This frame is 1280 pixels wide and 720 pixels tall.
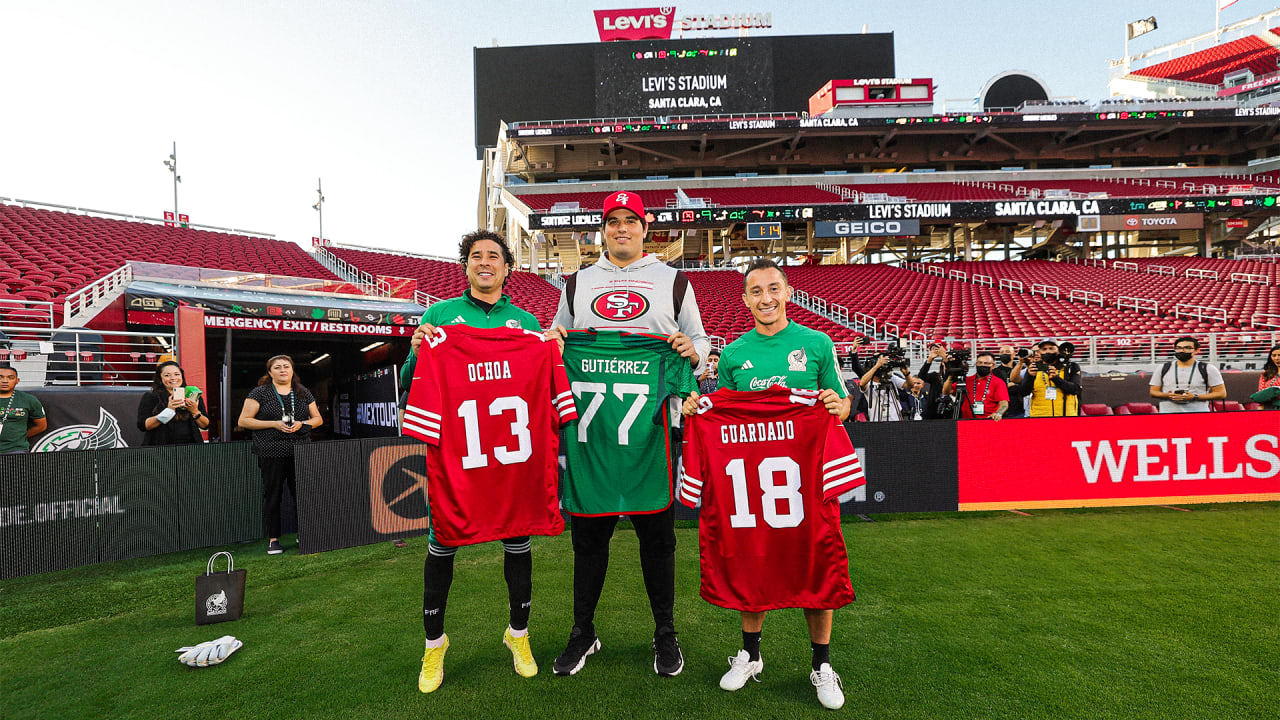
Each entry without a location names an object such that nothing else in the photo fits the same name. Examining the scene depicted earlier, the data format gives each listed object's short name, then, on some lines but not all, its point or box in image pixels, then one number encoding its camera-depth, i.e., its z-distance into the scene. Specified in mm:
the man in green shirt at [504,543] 2762
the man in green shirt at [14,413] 5297
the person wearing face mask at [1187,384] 6402
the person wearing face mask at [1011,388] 7100
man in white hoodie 2867
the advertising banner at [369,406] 10062
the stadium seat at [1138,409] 7180
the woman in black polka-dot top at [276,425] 5219
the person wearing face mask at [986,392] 6668
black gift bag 3535
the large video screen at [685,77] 30422
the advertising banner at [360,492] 5152
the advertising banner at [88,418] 6254
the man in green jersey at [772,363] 2650
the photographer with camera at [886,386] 7273
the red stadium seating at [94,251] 11805
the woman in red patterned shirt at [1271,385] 6559
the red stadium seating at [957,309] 16422
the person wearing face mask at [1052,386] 6828
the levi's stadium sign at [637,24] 32531
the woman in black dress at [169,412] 5551
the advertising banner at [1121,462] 6227
